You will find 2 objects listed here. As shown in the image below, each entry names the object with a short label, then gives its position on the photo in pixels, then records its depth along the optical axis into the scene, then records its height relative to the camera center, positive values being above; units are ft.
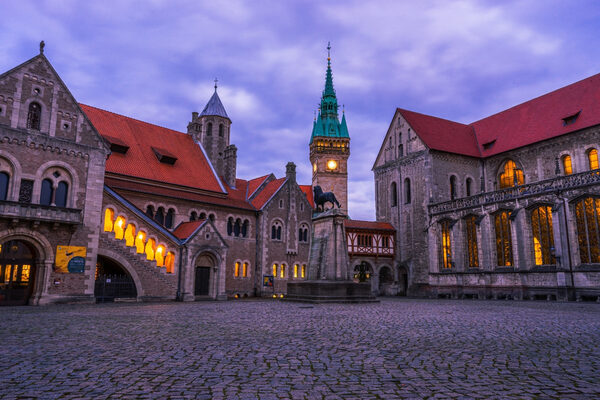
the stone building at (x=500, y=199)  101.19 +22.16
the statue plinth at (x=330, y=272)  78.69 +1.01
